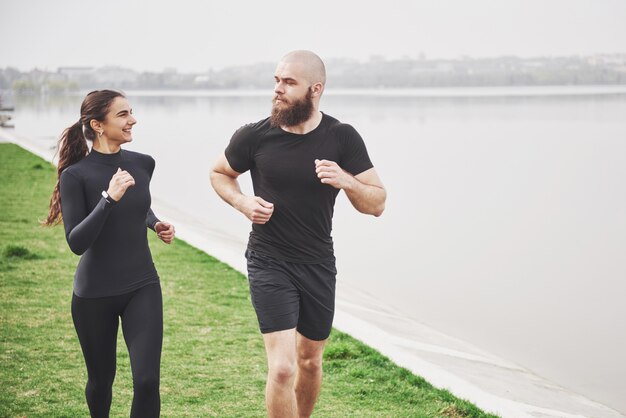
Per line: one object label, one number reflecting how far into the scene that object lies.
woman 4.42
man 4.70
